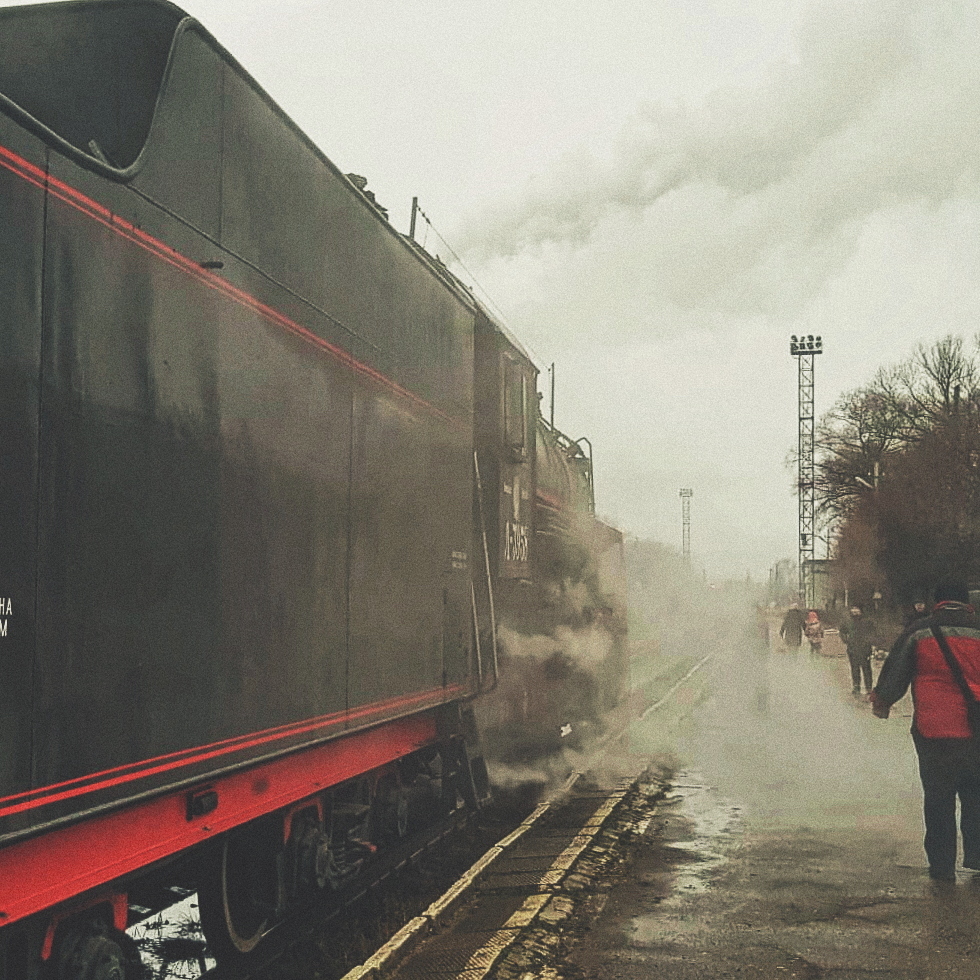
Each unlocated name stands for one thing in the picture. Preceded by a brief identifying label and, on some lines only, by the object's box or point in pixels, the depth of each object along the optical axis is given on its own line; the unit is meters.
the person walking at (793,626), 25.66
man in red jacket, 7.09
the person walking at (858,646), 19.95
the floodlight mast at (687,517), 109.09
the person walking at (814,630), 33.27
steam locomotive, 3.21
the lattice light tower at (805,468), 64.78
